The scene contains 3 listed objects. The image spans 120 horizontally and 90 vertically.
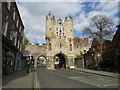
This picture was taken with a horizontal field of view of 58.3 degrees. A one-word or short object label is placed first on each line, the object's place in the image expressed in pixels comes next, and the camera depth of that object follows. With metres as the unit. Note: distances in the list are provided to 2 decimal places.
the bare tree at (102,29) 37.63
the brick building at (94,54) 25.41
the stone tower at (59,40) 37.28
